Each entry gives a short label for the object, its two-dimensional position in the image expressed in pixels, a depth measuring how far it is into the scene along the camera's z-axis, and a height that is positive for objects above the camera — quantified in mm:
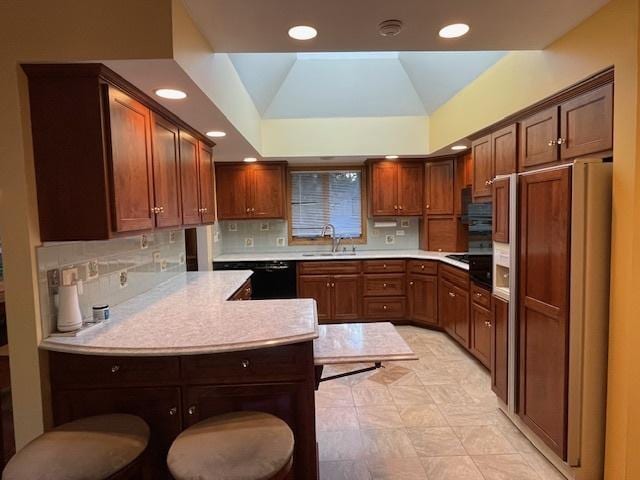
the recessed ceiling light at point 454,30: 1902 +947
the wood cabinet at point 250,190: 4891 +369
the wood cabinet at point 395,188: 4914 +346
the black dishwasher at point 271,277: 4625 -730
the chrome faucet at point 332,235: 5312 -263
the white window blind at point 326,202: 5320 +198
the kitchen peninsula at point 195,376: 1638 -688
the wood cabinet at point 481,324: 3197 -996
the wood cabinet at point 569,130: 1912 +468
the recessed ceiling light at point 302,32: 1896 +953
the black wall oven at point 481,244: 3092 -270
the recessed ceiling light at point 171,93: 1975 +687
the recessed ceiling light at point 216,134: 3047 +711
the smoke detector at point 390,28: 1851 +941
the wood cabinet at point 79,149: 1667 +335
